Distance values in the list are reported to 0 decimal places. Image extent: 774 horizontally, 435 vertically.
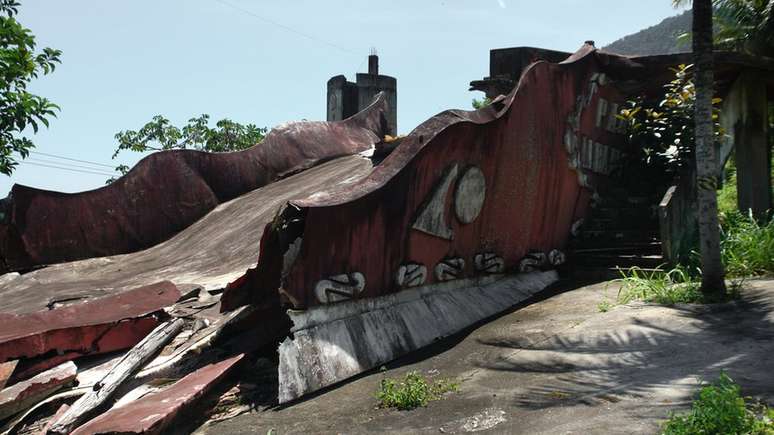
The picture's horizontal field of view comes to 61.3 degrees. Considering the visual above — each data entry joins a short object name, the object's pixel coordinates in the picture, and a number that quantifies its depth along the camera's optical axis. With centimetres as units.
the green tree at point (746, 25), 1877
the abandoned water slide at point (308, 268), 515
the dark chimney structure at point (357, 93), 1700
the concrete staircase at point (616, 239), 820
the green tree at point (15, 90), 1036
